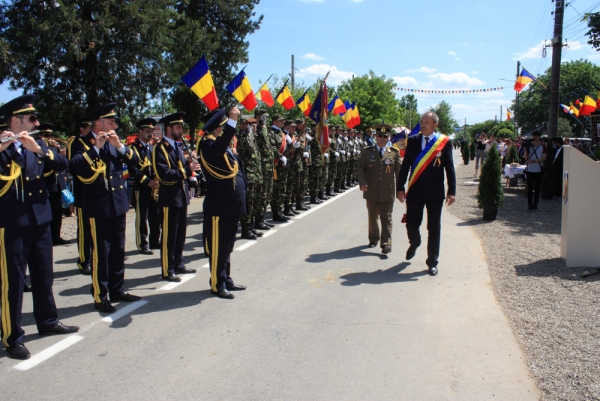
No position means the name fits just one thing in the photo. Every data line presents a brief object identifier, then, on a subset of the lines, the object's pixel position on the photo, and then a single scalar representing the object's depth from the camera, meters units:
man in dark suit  6.81
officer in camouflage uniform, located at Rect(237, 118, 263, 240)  8.92
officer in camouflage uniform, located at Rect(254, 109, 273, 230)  9.48
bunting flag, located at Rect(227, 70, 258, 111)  9.93
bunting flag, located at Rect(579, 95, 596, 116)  18.86
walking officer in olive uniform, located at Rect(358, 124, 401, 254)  7.86
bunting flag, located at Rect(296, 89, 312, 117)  15.25
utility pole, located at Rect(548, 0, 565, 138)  17.44
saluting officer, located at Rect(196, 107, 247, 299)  5.69
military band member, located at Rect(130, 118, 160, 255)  7.90
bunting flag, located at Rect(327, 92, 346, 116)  17.98
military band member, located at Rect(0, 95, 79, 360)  4.14
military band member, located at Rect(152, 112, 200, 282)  6.40
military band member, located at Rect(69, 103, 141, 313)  5.10
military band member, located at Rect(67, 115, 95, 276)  6.48
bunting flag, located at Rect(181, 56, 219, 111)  7.44
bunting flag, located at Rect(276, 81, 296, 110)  14.20
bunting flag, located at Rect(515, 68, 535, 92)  19.69
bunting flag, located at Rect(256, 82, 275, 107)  12.99
